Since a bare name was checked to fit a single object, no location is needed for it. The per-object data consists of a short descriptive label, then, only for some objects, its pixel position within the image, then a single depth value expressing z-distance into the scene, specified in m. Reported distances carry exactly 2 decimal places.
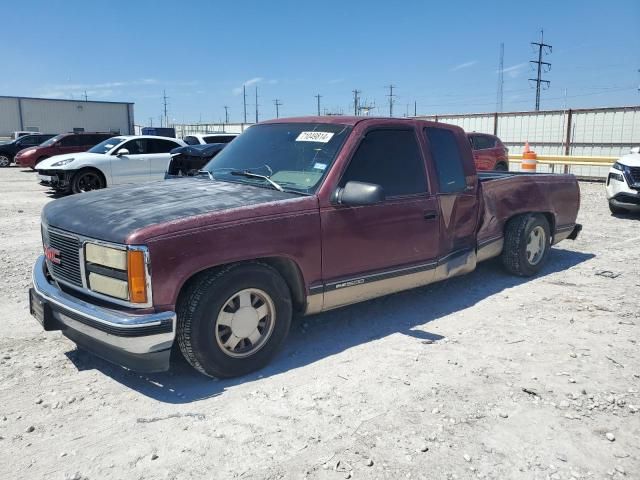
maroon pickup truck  3.23
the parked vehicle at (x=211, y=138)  19.41
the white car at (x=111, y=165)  13.66
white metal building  45.14
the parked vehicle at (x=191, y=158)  10.18
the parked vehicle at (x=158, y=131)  35.30
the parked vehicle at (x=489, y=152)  15.31
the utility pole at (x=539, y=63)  52.81
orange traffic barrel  16.14
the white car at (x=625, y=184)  9.95
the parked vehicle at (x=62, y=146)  21.23
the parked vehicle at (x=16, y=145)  25.94
